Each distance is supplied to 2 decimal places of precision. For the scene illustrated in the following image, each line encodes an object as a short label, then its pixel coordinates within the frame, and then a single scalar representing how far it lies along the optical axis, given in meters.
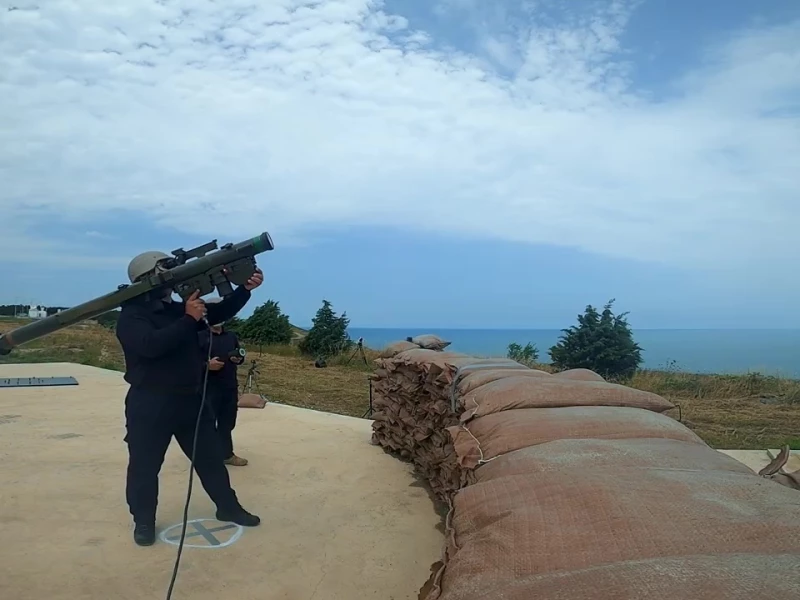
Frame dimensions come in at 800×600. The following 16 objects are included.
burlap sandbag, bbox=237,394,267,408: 8.48
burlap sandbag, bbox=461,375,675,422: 3.66
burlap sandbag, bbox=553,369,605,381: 4.46
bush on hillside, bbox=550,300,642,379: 11.60
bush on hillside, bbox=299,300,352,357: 17.67
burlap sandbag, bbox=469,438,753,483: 2.60
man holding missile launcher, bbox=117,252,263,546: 3.67
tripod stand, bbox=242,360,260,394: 10.16
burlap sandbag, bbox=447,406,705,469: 3.17
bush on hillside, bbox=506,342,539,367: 12.31
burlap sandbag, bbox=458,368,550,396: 4.25
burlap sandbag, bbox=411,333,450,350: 6.84
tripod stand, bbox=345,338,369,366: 15.78
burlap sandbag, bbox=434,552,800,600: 1.39
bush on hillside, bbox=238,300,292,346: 20.72
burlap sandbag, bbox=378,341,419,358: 6.53
